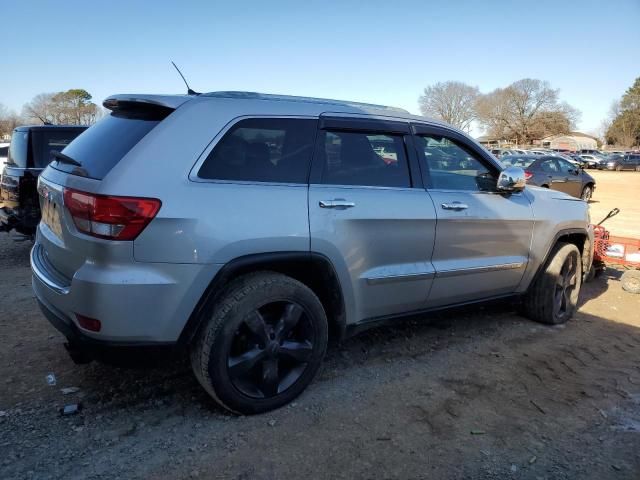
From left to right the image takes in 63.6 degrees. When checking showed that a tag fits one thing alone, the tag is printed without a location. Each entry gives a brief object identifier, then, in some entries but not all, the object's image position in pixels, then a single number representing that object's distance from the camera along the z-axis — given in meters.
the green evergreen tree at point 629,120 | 88.88
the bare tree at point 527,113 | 91.38
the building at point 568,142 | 97.12
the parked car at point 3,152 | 13.67
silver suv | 2.58
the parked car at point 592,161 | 47.91
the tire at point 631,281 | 5.97
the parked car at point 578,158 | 47.72
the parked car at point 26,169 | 6.63
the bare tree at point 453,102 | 94.12
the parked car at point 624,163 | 45.72
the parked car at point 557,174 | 16.22
